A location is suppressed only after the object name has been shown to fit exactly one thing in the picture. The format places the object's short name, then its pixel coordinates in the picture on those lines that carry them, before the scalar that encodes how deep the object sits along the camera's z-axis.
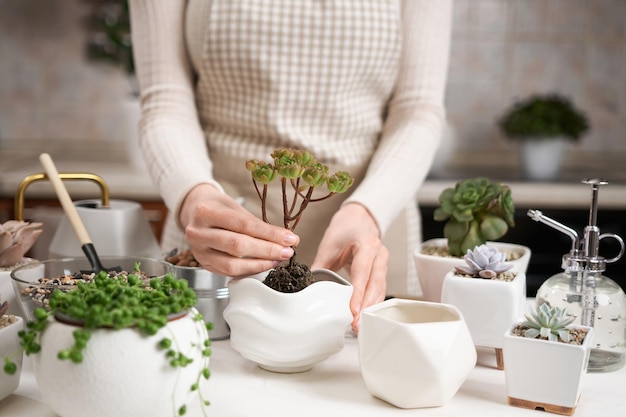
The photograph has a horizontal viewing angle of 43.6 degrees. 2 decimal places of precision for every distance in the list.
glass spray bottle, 0.90
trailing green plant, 0.69
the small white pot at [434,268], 1.02
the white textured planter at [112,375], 0.68
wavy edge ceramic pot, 0.83
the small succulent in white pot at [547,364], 0.78
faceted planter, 0.76
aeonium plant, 0.81
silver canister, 0.98
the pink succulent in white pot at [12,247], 0.95
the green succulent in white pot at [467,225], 1.05
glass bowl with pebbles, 0.87
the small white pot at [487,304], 0.89
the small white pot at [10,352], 0.78
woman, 1.36
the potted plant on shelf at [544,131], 2.58
